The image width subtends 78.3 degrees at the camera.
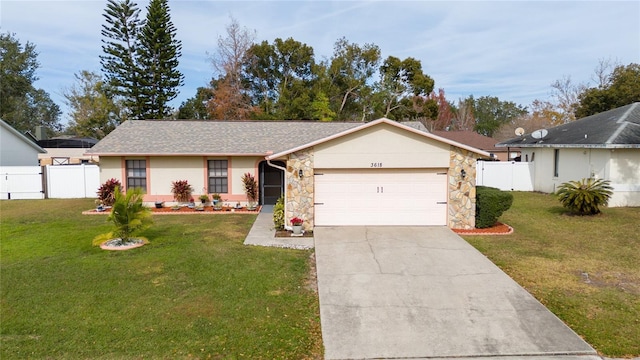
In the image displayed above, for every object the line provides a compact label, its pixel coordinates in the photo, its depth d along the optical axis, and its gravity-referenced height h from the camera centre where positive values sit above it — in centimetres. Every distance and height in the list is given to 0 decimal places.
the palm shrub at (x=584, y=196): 1356 -104
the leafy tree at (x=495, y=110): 6994 +1057
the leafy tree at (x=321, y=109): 3866 +588
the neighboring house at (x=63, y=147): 3641 +220
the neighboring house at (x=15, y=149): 2466 +145
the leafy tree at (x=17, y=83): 4494 +1036
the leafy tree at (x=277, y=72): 4069 +1043
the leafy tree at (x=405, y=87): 4144 +865
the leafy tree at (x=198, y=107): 4281 +688
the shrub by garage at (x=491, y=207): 1235 -124
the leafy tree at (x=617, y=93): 3091 +595
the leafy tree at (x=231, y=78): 3941 +942
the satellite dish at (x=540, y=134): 2200 +186
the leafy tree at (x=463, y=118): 5975 +758
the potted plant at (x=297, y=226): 1159 -169
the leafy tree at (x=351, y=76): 4247 +1012
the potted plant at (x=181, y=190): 1653 -86
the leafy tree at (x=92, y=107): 3984 +660
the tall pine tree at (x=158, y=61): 3434 +971
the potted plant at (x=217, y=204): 1641 -145
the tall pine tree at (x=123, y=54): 3425 +1017
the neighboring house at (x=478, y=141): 3525 +244
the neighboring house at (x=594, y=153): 1597 +64
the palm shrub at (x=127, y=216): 1014 -121
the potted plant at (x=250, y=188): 1666 -81
